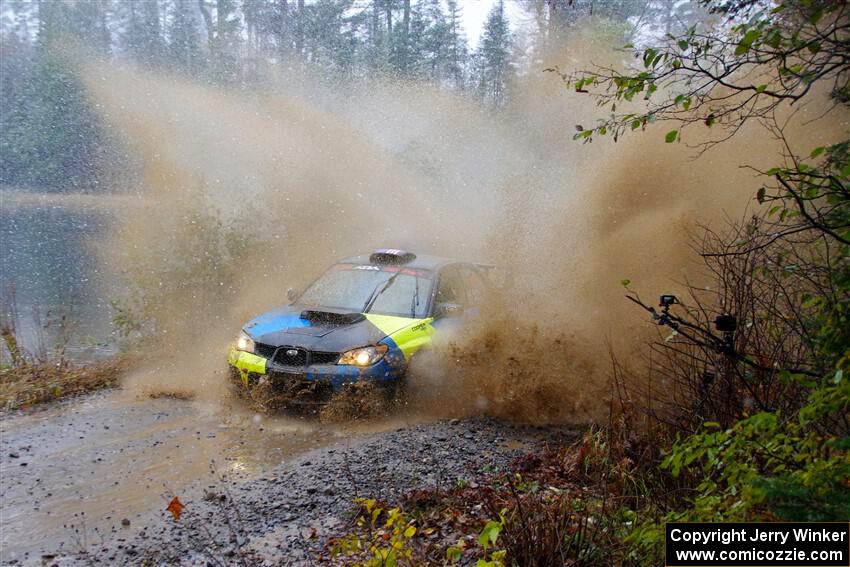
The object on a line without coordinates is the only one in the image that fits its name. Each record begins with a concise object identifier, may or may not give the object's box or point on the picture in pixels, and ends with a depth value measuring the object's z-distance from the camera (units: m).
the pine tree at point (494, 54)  25.24
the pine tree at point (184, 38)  37.41
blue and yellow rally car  6.96
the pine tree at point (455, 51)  26.43
